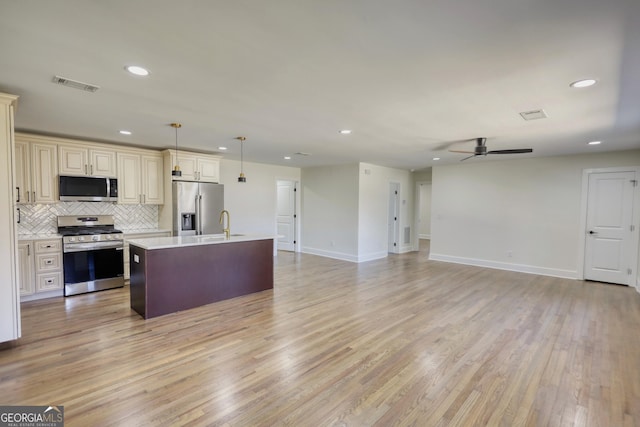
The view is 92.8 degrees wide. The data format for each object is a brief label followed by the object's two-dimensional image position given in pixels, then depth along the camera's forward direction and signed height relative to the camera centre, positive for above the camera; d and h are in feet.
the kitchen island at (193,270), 12.48 -3.16
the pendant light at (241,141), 15.34 +3.24
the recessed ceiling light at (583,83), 7.87 +3.21
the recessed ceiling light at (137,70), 7.43 +3.25
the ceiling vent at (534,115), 10.48 +3.19
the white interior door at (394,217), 28.96 -1.32
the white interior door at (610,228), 18.03 -1.38
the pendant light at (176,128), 12.86 +3.23
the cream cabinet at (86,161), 15.35 +2.06
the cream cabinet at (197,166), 18.71 +2.28
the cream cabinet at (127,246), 16.90 -2.54
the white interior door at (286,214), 28.95 -1.17
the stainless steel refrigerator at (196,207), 18.54 -0.38
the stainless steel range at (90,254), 15.11 -2.81
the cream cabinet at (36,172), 14.20 +1.33
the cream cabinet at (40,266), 13.92 -3.12
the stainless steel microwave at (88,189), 15.37 +0.60
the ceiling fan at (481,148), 14.77 +2.75
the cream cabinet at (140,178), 17.39 +1.32
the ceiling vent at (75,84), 8.20 +3.24
